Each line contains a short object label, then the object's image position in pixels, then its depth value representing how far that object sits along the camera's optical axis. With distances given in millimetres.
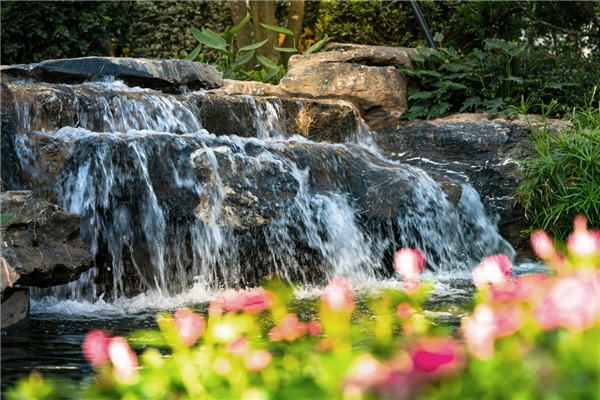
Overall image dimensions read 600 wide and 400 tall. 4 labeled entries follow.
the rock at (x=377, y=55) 8766
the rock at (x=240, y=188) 4918
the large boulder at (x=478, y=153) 6805
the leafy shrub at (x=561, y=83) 8398
